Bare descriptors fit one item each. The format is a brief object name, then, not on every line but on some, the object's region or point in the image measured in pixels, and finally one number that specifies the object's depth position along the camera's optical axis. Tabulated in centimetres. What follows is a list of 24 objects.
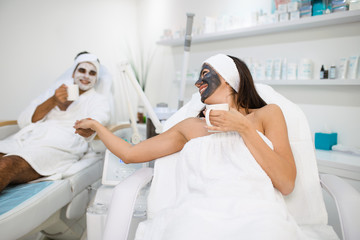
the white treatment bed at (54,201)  136
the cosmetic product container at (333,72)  205
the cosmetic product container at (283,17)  217
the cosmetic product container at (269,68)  229
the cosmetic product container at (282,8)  217
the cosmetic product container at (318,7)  202
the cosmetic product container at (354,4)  187
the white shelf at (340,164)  171
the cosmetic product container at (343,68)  198
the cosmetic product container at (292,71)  221
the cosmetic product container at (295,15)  211
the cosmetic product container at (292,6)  211
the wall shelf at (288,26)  193
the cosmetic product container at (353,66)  194
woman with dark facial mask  91
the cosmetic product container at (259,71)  233
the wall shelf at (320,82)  193
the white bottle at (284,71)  225
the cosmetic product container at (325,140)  210
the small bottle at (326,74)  209
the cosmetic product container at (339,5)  192
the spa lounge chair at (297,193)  98
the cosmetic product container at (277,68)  227
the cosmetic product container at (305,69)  214
